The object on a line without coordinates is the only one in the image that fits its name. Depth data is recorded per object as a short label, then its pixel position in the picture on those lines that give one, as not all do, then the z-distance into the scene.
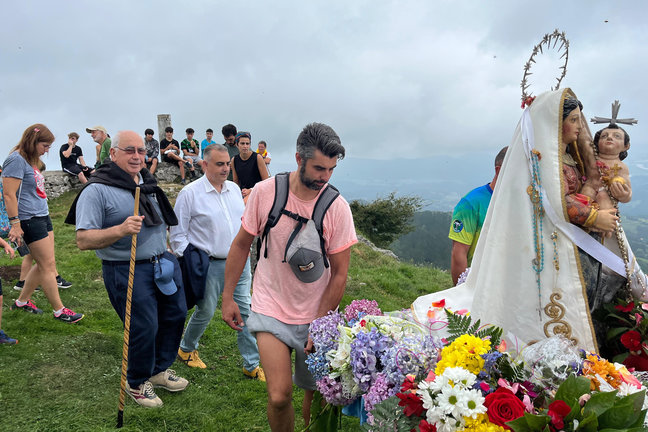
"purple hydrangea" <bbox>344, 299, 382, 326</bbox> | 2.93
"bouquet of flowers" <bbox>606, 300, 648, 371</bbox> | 2.56
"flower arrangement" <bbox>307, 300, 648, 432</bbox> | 1.79
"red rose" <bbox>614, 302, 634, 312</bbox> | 2.66
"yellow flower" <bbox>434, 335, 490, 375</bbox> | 2.06
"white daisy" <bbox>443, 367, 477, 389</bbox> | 1.94
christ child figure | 2.67
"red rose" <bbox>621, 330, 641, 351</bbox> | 2.58
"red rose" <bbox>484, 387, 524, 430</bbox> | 1.82
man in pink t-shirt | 3.01
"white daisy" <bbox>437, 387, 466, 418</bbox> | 1.87
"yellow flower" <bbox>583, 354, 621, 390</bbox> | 2.02
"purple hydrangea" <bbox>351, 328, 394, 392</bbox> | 2.40
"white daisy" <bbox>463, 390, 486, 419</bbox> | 1.85
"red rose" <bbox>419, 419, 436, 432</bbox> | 1.95
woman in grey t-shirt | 5.11
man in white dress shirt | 4.61
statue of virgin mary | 2.58
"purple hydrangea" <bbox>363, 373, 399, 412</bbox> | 2.23
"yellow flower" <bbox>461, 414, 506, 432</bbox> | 1.82
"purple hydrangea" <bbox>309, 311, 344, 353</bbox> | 2.72
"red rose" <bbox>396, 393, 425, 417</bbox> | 2.05
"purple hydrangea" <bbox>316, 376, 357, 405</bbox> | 2.55
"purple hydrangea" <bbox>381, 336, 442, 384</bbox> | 2.24
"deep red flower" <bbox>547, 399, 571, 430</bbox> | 1.76
